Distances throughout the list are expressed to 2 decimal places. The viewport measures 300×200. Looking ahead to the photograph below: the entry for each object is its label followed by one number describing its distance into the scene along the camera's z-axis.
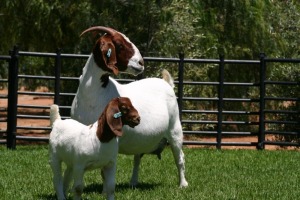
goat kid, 8.99
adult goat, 10.27
